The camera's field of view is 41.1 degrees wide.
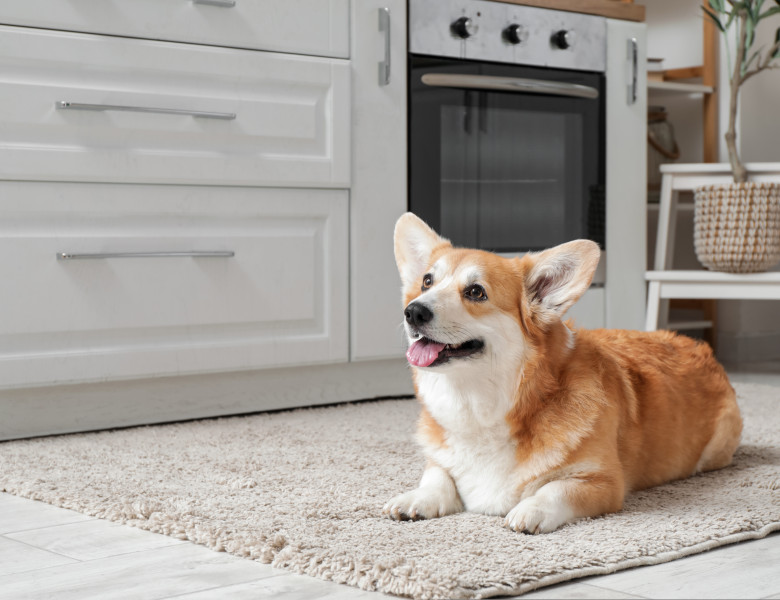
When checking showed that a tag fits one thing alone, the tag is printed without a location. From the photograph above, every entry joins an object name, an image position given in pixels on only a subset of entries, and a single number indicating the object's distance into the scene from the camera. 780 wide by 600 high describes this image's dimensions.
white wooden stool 3.40
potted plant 3.37
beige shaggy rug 1.34
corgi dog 1.59
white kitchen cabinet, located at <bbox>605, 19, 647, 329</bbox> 3.37
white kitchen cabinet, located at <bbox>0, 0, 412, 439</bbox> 2.31
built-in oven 2.98
